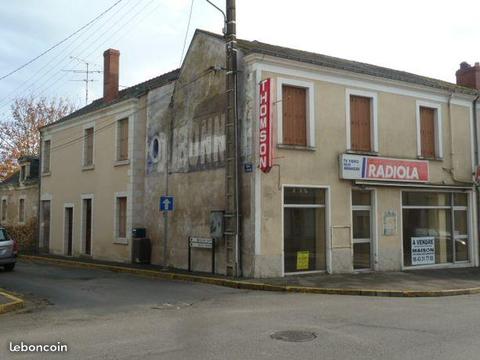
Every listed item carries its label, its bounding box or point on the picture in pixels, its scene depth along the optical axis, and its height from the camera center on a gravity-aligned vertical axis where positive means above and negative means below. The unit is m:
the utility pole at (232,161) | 15.87 +1.77
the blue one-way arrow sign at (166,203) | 17.44 +0.58
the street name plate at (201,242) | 16.98 -0.67
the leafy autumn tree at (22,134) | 41.94 +6.73
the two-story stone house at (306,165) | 15.79 +1.83
